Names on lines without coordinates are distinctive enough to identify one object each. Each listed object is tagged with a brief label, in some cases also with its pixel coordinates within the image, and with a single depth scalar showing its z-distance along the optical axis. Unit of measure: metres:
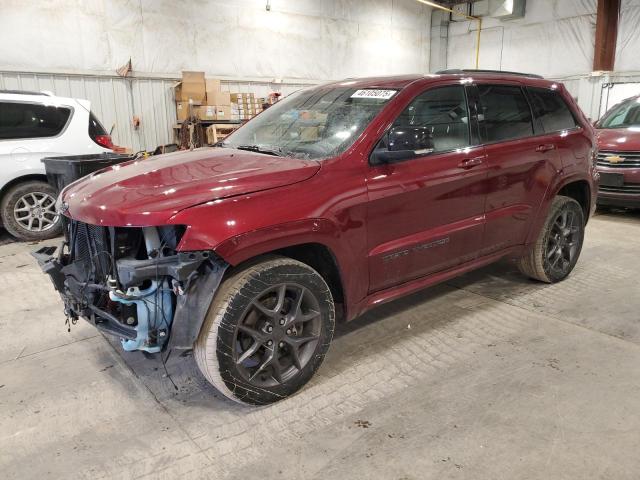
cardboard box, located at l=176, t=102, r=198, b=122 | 10.00
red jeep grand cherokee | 2.21
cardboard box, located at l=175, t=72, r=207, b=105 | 9.87
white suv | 5.77
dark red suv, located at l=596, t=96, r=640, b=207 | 6.43
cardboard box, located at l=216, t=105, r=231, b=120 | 9.98
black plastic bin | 5.09
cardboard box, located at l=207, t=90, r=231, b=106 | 10.02
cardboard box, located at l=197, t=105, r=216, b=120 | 9.85
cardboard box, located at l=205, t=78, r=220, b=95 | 10.09
